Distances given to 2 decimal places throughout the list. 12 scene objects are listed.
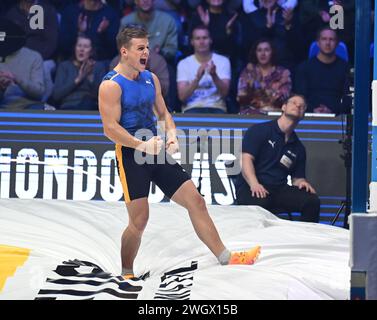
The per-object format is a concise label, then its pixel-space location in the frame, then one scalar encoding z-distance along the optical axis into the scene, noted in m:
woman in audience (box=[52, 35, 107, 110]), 17.01
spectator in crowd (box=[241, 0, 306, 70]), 17.14
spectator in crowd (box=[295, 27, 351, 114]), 16.95
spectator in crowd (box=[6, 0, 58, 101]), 17.19
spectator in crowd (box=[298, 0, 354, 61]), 17.22
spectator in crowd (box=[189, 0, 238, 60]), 17.21
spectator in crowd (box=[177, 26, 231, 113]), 16.92
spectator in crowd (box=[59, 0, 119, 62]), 17.28
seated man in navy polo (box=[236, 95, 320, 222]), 15.75
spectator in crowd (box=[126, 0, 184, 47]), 17.32
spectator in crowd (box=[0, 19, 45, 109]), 16.99
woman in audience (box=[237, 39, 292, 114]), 16.95
